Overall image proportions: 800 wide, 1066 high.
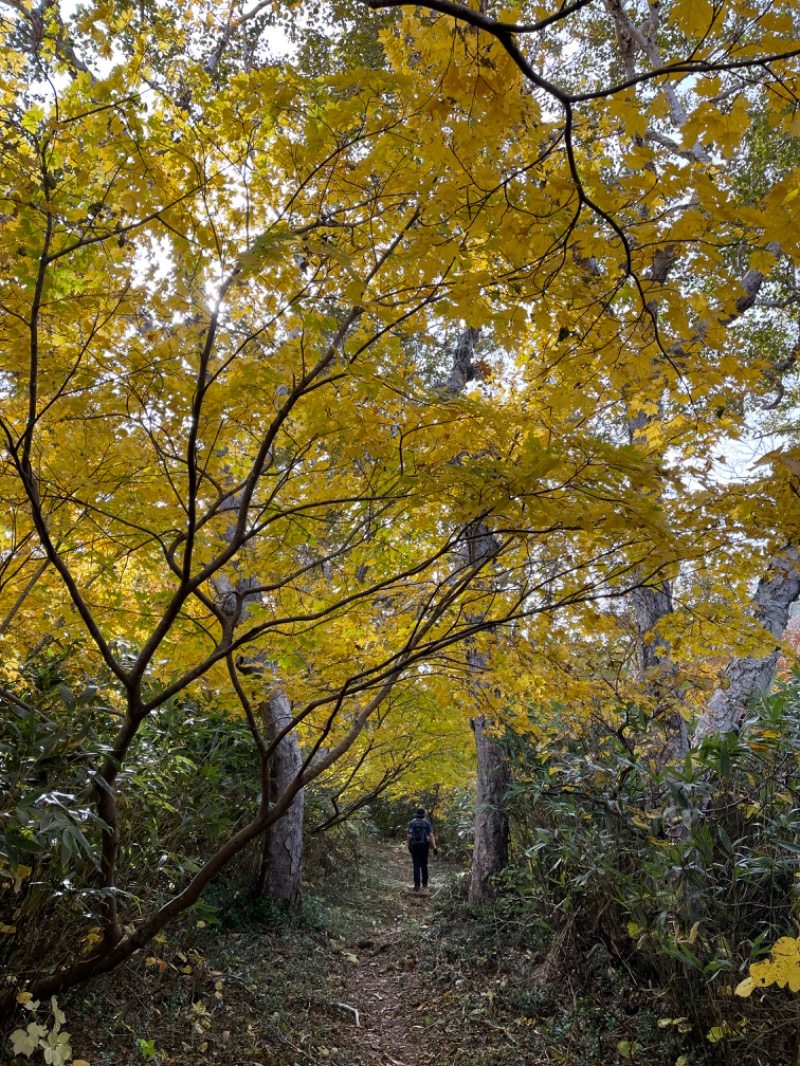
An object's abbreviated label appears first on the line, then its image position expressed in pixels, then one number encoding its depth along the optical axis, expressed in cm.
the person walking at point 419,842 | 884
